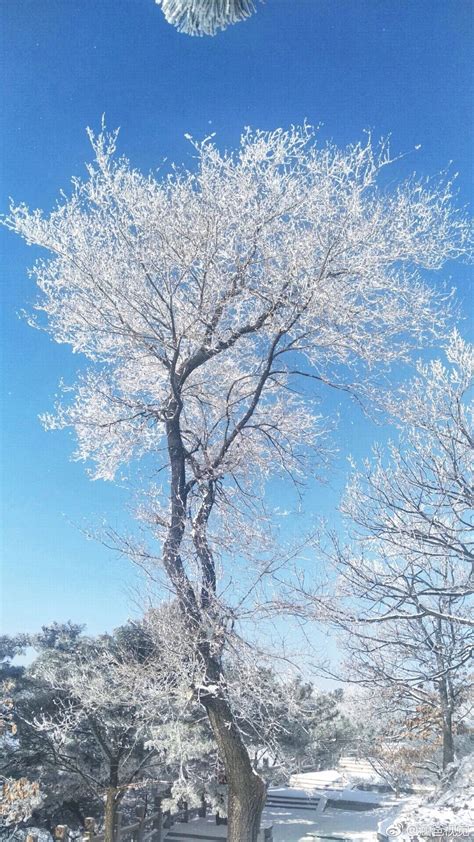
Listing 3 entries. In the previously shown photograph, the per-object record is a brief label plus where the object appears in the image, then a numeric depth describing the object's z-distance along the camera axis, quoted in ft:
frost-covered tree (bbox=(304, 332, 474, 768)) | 18.37
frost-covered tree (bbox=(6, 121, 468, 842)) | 18.11
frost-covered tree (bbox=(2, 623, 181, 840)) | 31.40
